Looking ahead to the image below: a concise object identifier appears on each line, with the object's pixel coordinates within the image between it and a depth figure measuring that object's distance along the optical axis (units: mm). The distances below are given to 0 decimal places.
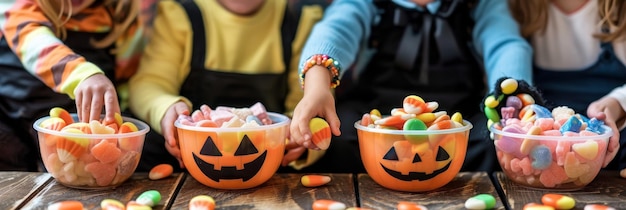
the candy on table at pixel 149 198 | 1082
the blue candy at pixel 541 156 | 1126
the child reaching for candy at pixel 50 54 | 1382
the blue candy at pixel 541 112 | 1207
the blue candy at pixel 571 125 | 1146
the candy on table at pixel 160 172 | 1252
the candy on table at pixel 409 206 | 1054
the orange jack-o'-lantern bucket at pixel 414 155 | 1127
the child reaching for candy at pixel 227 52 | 1629
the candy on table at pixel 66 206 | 1033
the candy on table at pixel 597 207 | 1055
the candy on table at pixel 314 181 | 1208
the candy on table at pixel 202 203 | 1056
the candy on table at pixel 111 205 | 1051
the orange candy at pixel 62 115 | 1221
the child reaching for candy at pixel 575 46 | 1571
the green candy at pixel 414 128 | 1120
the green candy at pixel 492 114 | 1276
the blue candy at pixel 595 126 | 1178
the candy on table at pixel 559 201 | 1077
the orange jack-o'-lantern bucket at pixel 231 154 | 1143
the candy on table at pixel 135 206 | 1043
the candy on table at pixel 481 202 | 1075
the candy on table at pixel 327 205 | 1062
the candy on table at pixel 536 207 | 1043
